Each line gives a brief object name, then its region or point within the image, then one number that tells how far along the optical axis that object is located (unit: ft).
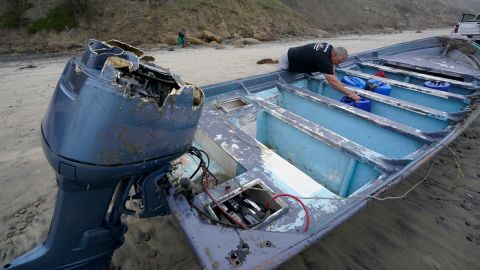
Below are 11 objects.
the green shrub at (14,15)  38.83
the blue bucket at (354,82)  12.97
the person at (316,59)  12.26
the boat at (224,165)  4.12
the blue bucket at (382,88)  12.47
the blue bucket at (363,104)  11.05
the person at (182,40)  42.40
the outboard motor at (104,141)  3.88
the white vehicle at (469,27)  30.55
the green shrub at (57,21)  40.31
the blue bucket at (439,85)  13.16
